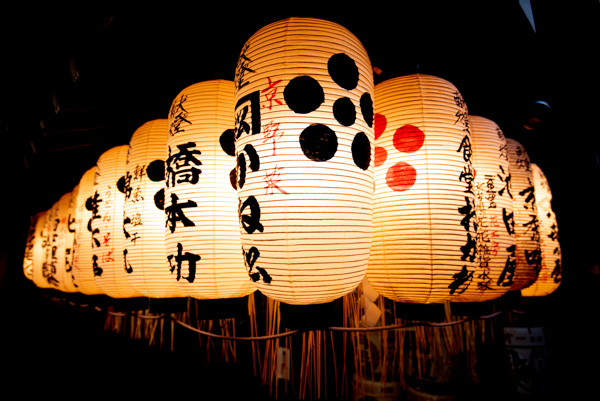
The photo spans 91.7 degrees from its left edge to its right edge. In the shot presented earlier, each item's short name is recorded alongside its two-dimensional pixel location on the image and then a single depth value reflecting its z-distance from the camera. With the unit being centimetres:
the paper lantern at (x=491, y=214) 187
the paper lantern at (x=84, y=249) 254
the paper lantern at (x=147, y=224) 188
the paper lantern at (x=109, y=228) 217
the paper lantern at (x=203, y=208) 150
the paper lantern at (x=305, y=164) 112
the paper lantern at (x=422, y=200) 143
